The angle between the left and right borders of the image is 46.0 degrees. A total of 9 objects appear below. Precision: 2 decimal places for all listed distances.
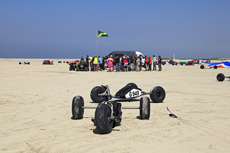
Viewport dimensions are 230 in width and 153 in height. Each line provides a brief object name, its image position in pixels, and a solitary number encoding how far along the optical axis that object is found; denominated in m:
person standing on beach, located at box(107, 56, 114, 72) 27.00
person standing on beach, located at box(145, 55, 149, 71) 30.04
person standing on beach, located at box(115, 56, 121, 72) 27.56
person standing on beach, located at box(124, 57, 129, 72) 28.03
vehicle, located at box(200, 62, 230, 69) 33.09
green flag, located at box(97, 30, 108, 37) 33.34
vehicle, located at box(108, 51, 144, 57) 36.57
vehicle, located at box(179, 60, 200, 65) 47.71
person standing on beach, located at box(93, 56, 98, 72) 27.73
